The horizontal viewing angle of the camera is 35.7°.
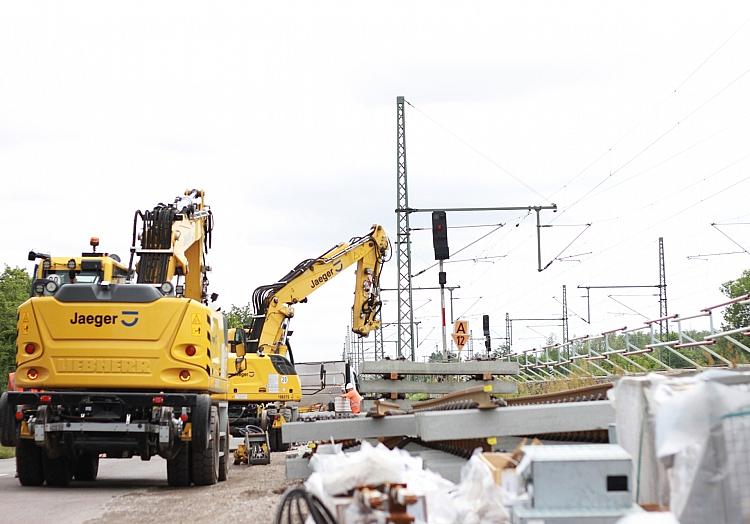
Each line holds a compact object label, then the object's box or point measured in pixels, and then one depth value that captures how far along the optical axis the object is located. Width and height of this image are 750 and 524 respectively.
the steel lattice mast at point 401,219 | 33.34
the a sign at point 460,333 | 31.38
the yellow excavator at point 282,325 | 30.69
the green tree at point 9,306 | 85.62
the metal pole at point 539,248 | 32.81
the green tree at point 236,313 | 111.19
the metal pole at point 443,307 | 30.04
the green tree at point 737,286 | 82.94
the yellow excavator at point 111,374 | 16.61
